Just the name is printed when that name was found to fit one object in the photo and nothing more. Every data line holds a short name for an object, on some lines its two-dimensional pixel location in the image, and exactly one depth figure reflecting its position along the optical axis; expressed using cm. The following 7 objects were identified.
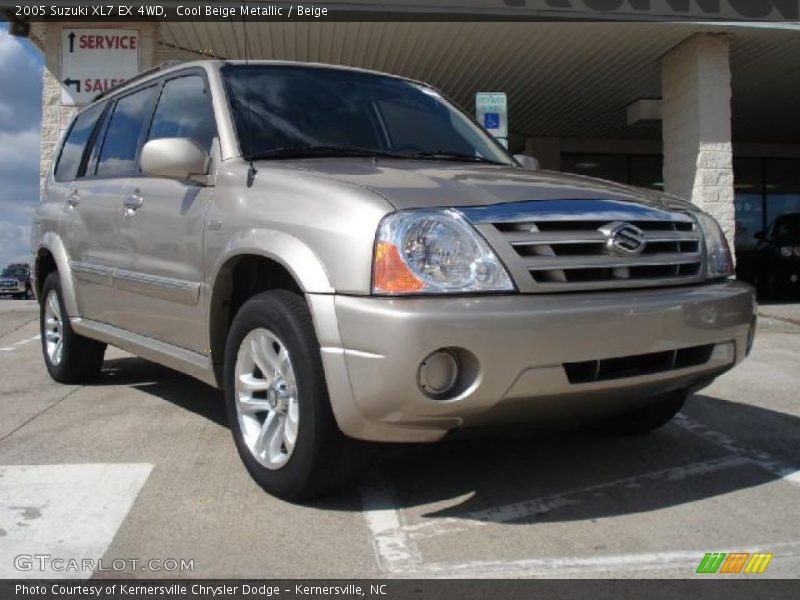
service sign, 1000
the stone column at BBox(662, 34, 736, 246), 1034
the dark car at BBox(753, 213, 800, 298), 1364
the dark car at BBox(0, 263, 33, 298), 3291
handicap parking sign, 849
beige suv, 268
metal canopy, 1001
